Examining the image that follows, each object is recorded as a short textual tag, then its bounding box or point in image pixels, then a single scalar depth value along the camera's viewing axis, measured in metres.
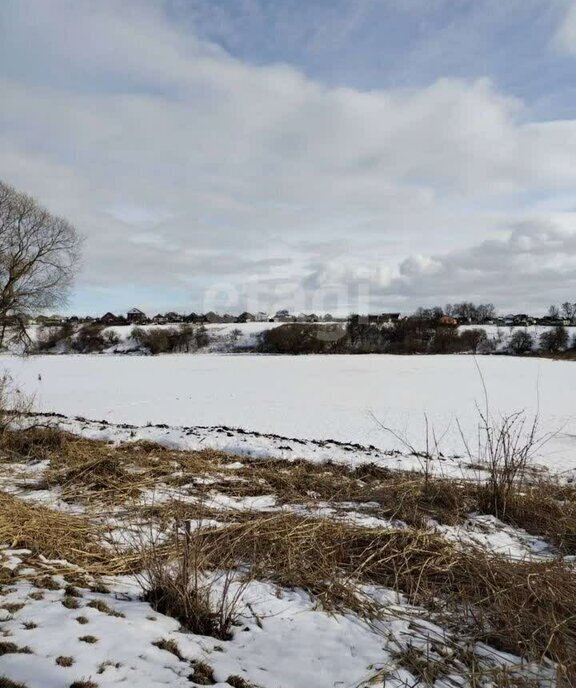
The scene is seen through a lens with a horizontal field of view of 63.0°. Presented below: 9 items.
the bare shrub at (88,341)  77.31
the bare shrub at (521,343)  75.33
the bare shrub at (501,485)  4.86
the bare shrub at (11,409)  8.20
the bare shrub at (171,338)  77.44
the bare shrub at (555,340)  74.31
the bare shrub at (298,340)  76.06
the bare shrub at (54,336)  73.69
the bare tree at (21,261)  27.75
